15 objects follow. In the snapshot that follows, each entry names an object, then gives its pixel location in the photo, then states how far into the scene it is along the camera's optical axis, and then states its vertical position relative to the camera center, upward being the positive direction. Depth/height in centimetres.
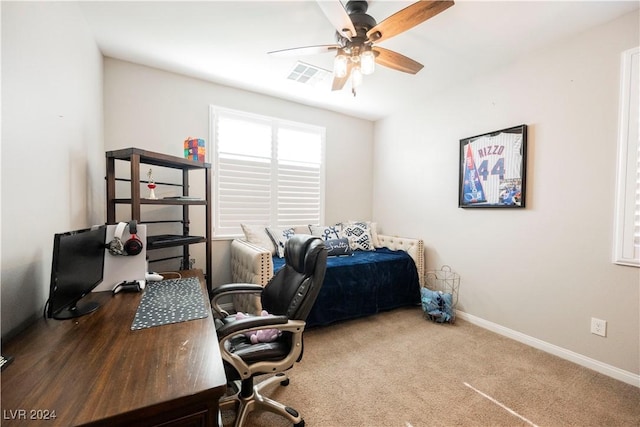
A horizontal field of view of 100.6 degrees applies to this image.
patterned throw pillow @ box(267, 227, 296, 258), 306 -37
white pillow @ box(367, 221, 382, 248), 371 -40
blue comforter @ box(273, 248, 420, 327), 264 -86
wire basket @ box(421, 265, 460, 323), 281 -98
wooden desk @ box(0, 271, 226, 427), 62 -48
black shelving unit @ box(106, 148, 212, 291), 198 +5
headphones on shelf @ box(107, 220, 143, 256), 154 -23
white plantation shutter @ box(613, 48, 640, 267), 181 +29
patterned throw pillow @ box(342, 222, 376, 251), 350 -39
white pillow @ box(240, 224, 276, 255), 295 -35
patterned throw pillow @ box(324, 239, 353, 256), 313 -49
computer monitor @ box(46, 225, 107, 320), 101 -30
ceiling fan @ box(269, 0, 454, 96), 149 +112
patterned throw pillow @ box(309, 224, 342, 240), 340 -33
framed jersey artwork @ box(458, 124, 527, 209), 242 +38
